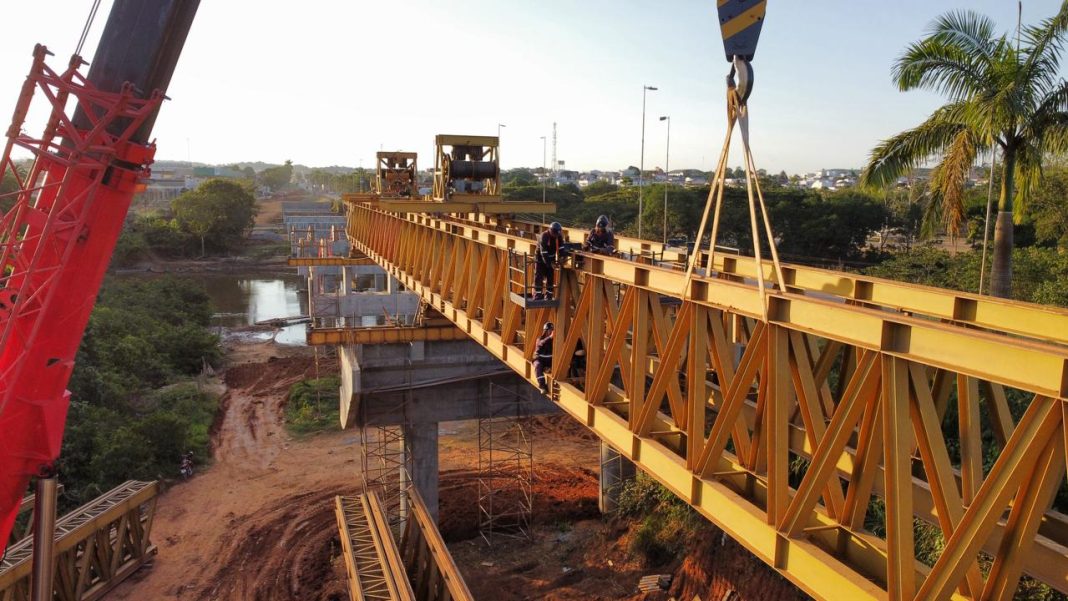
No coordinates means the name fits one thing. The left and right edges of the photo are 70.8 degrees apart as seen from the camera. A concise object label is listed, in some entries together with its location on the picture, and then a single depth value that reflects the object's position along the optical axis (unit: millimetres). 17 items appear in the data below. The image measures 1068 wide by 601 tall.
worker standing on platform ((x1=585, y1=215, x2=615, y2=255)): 10820
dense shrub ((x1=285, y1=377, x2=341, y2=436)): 31312
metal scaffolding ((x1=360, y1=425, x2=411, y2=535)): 21531
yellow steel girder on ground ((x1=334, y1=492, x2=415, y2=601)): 15391
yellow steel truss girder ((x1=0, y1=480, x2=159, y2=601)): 14680
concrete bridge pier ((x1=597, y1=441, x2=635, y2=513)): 23906
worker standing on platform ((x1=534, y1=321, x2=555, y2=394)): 10094
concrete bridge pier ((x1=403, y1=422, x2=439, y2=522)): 21516
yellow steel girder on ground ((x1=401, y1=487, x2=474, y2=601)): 15703
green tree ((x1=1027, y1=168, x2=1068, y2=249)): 28500
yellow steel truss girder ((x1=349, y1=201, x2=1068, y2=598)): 4152
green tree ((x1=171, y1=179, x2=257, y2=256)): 92062
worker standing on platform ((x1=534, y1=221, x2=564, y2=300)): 9383
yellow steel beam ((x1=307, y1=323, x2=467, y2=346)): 20422
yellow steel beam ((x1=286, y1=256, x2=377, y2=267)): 31062
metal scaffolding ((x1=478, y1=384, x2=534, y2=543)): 22203
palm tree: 12359
